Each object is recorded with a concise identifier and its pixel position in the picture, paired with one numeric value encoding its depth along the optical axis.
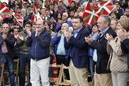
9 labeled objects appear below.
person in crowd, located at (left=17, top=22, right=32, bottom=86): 15.77
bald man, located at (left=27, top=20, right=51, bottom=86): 14.30
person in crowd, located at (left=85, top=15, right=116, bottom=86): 11.67
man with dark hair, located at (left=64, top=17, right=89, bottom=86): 12.84
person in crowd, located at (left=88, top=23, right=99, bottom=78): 13.56
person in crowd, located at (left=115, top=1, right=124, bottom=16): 19.12
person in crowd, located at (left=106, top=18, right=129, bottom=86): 10.69
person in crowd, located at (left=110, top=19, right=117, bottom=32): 13.29
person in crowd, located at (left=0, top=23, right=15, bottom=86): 15.50
